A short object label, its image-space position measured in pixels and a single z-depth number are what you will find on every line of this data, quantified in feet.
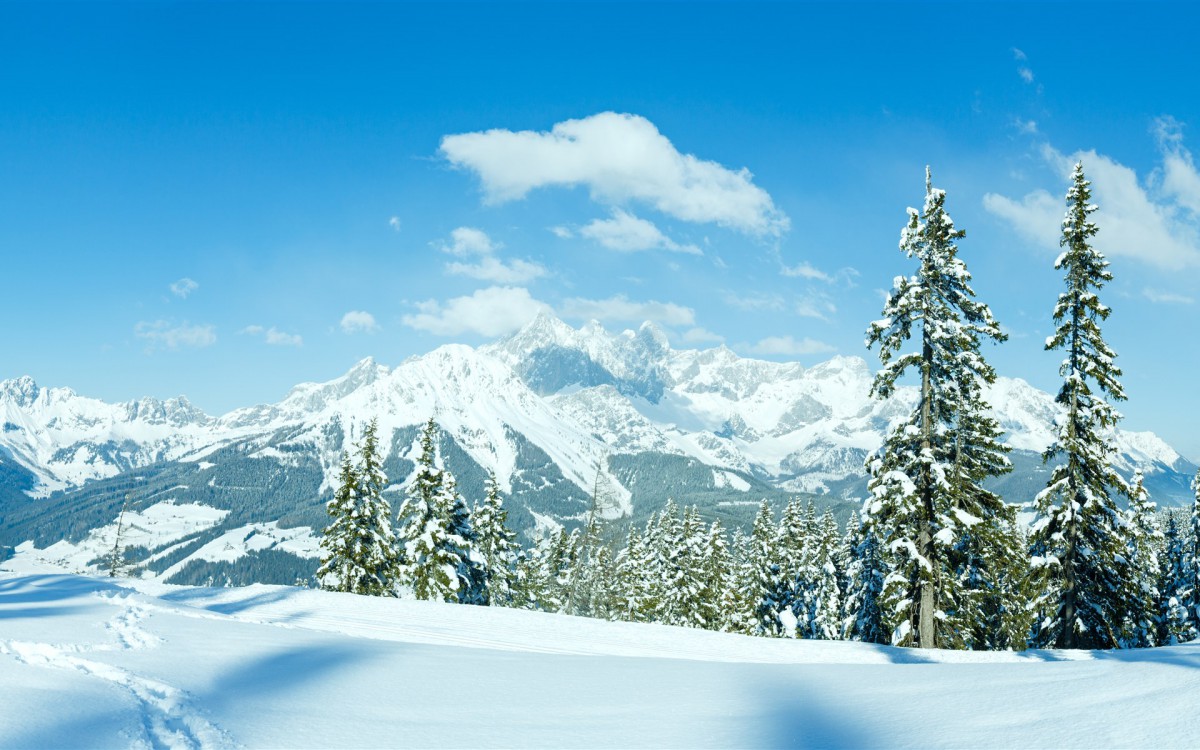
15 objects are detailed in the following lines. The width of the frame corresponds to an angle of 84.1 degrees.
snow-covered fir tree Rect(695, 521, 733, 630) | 147.80
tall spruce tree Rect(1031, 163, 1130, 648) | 67.51
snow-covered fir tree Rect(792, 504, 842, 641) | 144.87
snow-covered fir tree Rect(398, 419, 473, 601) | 109.40
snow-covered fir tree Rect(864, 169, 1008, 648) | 59.26
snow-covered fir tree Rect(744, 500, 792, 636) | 151.43
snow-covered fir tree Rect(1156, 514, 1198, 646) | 110.52
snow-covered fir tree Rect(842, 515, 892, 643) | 107.14
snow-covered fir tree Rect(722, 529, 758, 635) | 151.71
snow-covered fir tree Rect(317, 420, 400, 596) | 111.86
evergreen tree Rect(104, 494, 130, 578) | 116.88
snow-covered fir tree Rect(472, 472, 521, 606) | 136.67
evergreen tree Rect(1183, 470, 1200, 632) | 107.76
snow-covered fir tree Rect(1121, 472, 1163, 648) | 70.44
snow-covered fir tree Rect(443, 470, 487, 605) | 114.93
